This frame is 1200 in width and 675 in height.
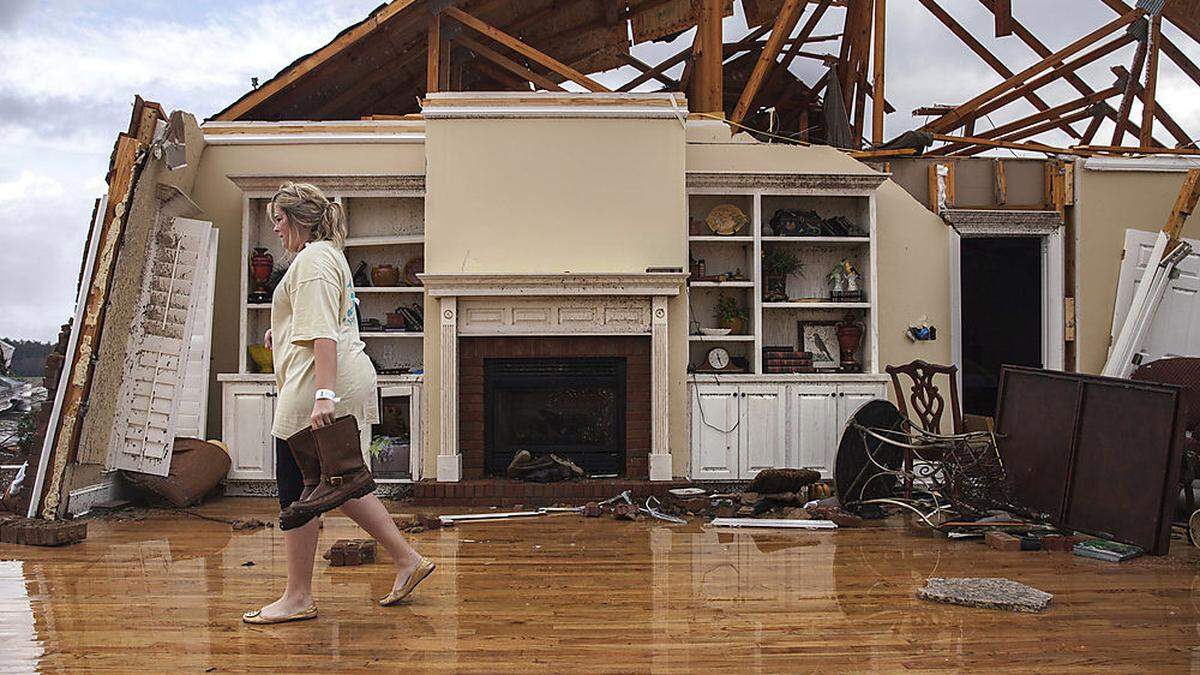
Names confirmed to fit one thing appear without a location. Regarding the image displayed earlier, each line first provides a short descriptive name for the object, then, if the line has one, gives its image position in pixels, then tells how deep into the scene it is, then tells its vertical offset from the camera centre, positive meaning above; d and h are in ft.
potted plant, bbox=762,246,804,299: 24.08 +1.84
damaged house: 20.22 +1.67
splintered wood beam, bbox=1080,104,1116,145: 34.52 +7.71
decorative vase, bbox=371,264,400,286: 23.57 +1.60
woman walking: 10.32 -0.53
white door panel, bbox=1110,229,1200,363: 24.31 +1.00
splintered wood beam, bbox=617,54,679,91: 36.43 +10.38
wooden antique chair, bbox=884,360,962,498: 20.04 -0.96
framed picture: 24.47 +0.13
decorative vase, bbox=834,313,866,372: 23.63 +0.10
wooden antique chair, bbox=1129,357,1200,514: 16.63 -0.75
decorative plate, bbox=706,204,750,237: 23.81 +2.99
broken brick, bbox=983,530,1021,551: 15.43 -3.09
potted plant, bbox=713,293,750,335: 23.68 +0.67
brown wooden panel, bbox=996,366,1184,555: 14.87 -1.73
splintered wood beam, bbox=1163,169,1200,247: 24.50 +3.45
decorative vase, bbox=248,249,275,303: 23.07 +1.62
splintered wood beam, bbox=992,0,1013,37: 31.91 +10.61
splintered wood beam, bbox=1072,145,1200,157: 24.97 +4.93
